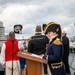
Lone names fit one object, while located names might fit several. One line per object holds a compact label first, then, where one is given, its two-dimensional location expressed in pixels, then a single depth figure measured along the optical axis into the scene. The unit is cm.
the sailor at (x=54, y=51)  322
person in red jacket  445
